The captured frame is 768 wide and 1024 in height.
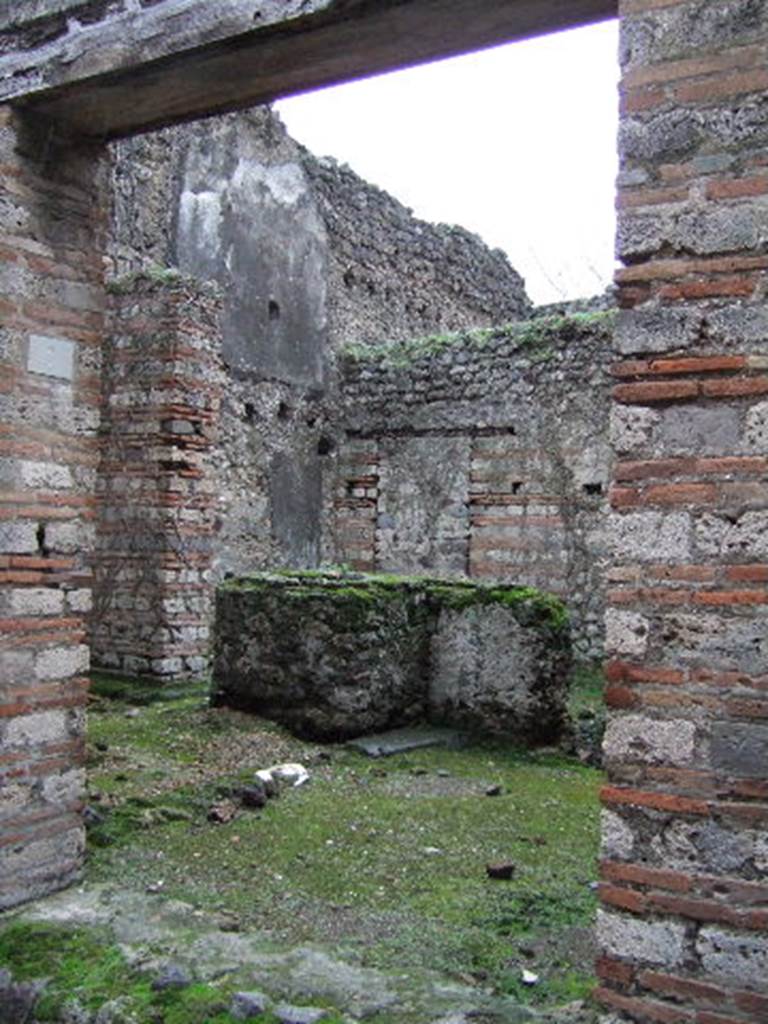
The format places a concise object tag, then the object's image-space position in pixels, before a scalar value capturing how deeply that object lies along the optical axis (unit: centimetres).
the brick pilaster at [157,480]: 840
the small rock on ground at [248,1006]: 303
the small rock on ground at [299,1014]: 297
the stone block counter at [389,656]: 670
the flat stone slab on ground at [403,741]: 641
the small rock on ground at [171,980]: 319
